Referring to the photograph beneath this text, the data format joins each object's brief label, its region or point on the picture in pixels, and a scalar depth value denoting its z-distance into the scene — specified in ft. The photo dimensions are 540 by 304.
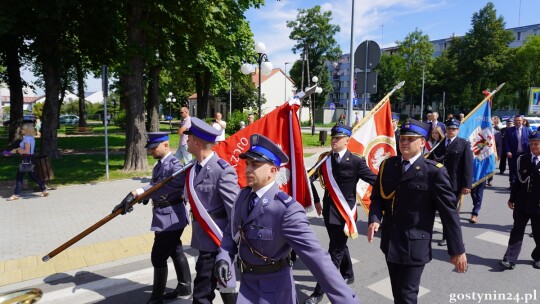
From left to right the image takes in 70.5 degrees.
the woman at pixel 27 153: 30.45
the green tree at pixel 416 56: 198.29
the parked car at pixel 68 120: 173.81
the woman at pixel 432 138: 31.58
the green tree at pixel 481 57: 181.06
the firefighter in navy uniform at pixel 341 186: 15.46
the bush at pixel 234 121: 73.17
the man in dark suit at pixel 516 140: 37.24
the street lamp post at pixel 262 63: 47.09
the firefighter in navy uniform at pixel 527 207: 17.93
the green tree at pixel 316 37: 161.89
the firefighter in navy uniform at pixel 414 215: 10.83
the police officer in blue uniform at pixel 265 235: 8.18
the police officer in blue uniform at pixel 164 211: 13.93
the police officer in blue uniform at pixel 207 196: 11.60
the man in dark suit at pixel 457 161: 21.13
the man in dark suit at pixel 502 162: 44.80
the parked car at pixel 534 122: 74.92
